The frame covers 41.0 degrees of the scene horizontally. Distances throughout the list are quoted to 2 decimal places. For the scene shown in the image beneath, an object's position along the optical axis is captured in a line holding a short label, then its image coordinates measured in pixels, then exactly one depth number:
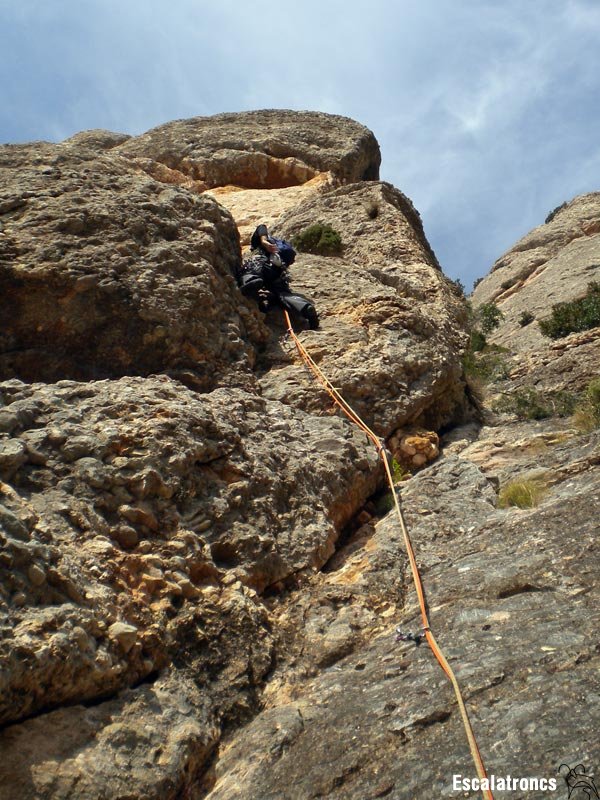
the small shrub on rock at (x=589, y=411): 9.70
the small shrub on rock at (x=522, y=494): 7.61
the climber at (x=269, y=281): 11.37
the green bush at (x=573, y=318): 14.84
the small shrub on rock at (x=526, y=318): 17.86
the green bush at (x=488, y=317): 18.97
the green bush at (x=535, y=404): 10.84
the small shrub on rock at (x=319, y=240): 15.78
